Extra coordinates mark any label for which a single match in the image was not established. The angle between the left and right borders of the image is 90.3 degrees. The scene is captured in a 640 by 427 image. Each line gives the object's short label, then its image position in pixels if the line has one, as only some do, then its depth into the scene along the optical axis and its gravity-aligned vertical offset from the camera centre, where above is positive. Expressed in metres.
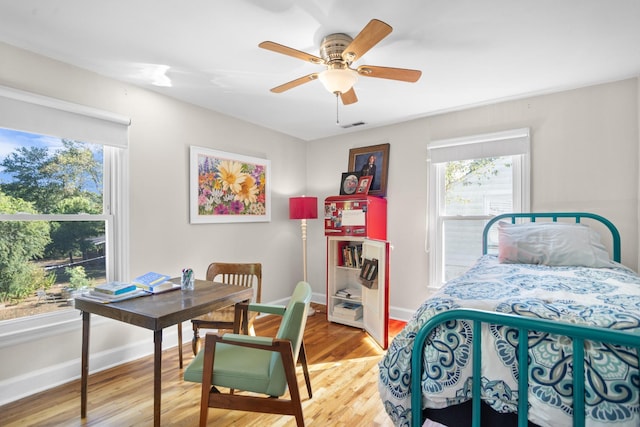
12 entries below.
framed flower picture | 3.17 +0.27
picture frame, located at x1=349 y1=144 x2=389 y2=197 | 3.82 +0.59
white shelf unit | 2.99 -0.83
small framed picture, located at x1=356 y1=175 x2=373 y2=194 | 3.88 +0.34
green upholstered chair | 1.54 -0.81
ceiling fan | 1.82 +0.87
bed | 0.96 -0.50
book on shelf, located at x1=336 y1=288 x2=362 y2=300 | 3.65 -0.96
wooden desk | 1.58 -0.53
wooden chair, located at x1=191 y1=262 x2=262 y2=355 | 2.41 -0.65
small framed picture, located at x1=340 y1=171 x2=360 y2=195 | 3.97 +0.36
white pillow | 2.26 -0.26
